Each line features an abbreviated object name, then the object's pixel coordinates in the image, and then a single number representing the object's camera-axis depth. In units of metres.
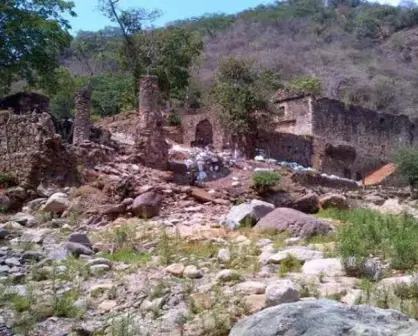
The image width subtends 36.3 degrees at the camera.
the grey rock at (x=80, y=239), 8.41
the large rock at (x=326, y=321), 3.76
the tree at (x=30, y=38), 17.48
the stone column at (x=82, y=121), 14.35
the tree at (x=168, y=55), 24.92
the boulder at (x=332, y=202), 12.70
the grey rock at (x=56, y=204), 10.61
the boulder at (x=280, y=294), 5.43
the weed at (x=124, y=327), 5.13
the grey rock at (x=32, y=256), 7.69
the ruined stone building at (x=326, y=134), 21.47
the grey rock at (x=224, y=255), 7.57
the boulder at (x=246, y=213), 9.98
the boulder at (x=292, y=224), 9.09
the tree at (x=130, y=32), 24.92
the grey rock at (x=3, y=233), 8.87
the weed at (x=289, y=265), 7.07
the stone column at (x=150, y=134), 13.06
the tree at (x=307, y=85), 31.34
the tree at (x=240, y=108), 20.20
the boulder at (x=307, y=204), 12.48
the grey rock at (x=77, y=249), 8.02
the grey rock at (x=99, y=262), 7.32
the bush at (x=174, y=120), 22.45
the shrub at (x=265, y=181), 12.80
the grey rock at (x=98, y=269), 7.09
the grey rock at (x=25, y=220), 10.02
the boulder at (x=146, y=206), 10.72
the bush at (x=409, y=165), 19.58
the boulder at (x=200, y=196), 11.74
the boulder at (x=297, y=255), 7.39
